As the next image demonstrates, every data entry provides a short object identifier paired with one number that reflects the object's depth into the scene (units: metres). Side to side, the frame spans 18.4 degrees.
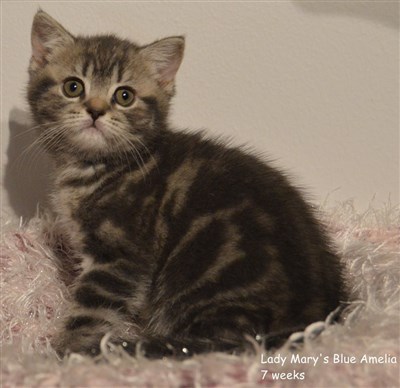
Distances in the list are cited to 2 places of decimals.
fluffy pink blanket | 0.52
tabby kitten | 0.58
